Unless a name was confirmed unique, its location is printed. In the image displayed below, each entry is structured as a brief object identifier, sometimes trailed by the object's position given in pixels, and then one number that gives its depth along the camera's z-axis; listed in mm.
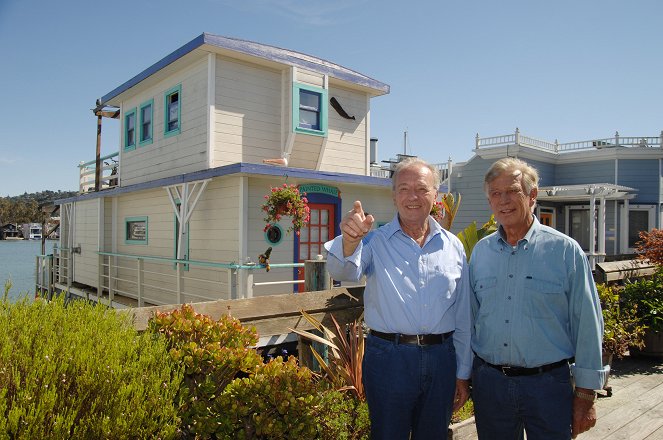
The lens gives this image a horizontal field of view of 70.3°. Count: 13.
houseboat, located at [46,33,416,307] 9602
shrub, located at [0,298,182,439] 1813
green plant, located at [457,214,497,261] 5195
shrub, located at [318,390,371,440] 2775
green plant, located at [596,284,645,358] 5195
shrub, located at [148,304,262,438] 2342
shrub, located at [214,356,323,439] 2354
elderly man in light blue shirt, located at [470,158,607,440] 2428
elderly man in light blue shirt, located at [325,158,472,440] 2449
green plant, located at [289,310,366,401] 3455
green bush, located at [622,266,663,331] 5906
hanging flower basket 8461
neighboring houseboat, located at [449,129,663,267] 18672
